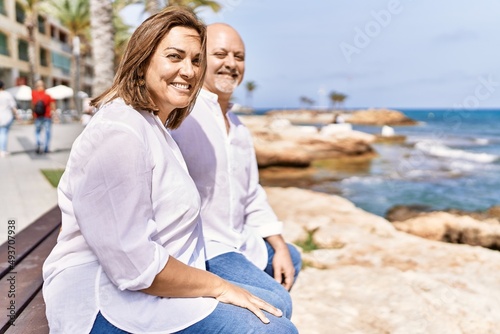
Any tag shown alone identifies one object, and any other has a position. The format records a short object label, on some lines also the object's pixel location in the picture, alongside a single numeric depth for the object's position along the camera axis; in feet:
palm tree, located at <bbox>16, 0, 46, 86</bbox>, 86.49
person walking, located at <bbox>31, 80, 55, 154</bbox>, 34.71
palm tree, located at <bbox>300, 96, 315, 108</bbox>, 346.95
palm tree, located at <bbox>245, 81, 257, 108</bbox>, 332.39
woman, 4.15
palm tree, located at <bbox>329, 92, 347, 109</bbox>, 301.12
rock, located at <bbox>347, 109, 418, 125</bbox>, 216.33
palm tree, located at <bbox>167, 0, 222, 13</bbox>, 54.08
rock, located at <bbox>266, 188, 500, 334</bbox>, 8.61
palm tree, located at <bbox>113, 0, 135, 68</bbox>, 104.44
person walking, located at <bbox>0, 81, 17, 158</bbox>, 31.45
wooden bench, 5.82
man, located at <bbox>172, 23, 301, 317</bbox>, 6.88
